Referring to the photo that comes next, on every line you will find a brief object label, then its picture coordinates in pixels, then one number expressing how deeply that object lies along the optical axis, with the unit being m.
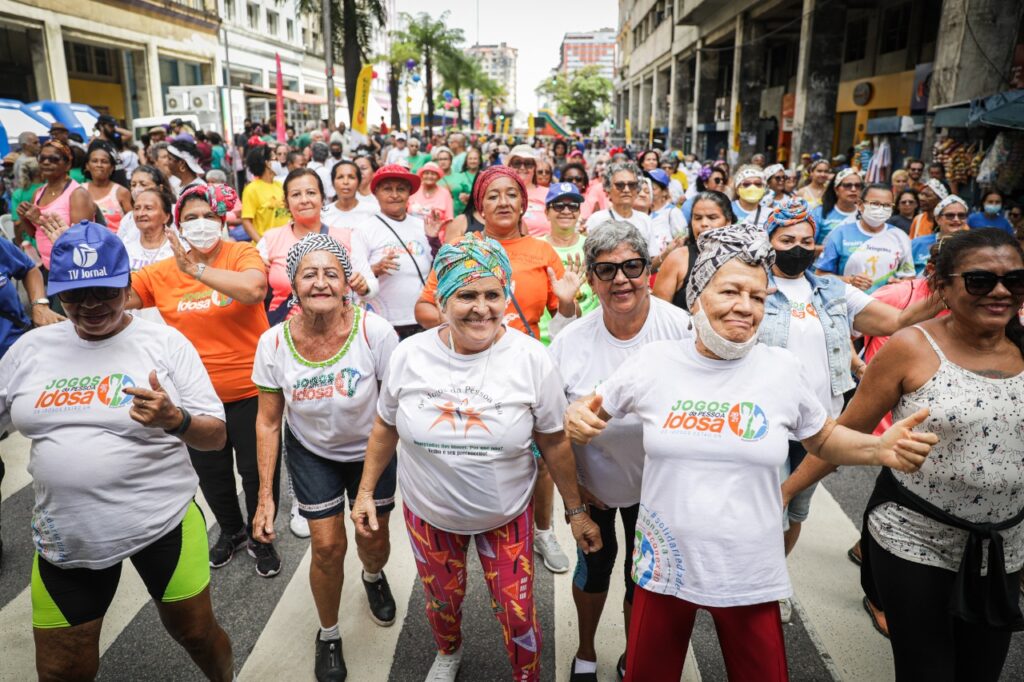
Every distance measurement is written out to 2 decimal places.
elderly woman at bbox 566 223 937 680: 2.31
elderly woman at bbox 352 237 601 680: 2.69
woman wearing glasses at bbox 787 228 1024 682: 2.39
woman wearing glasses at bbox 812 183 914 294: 6.10
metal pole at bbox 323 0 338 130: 20.80
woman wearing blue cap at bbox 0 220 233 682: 2.60
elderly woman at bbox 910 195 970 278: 6.29
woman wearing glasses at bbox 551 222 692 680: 2.91
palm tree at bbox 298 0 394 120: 23.91
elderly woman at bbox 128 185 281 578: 3.92
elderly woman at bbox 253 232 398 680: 3.23
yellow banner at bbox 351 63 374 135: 17.05
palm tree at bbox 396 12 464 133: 54.28
